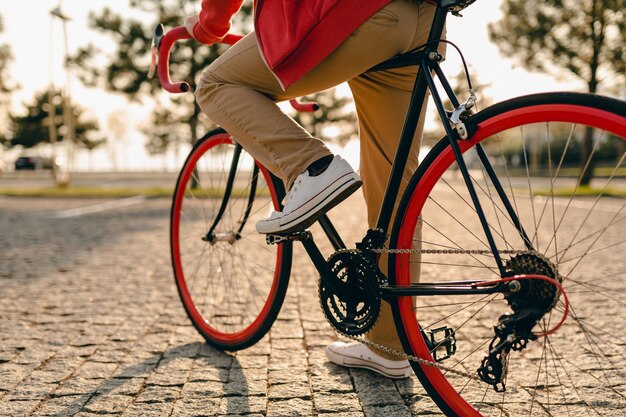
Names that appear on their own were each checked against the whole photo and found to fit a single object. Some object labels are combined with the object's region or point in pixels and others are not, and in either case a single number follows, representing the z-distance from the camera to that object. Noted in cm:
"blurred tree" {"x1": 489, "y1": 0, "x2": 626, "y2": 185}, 2128
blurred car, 6384
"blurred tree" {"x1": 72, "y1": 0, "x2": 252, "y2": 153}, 2545
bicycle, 185
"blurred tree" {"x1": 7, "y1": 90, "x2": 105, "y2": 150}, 6688
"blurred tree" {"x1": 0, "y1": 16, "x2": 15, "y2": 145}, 3841
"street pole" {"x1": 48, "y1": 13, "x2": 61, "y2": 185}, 2445
